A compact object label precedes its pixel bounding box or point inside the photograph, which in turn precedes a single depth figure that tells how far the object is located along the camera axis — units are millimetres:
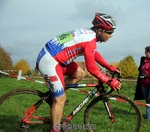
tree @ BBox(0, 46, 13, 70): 76000
